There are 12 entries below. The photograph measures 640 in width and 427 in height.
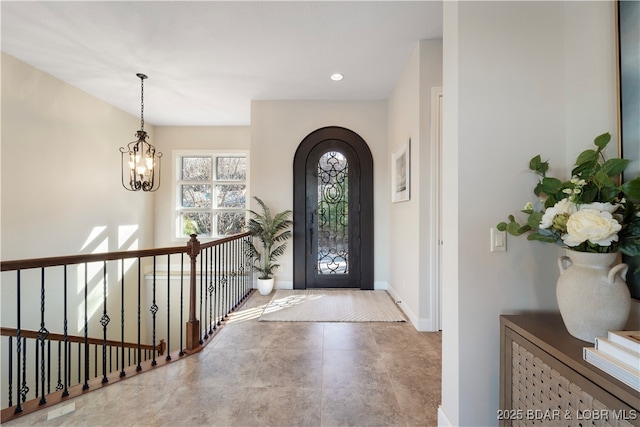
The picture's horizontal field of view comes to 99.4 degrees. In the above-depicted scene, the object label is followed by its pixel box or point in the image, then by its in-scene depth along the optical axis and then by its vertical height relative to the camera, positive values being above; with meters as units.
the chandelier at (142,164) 3.36 +0.65
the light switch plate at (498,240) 1.25 -0.12
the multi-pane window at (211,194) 5.33 +0.42
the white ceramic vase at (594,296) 0.92 -0.28
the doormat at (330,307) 2.97 -1.12
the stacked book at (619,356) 0.73 -0.41
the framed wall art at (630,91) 0.99 +0.46
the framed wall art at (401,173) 2.98 +0.51
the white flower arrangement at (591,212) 0.88 +0.01
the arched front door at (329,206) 4.12 +0.14
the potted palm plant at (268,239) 3.94 -0.36
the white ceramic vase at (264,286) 3.86 -1.01
